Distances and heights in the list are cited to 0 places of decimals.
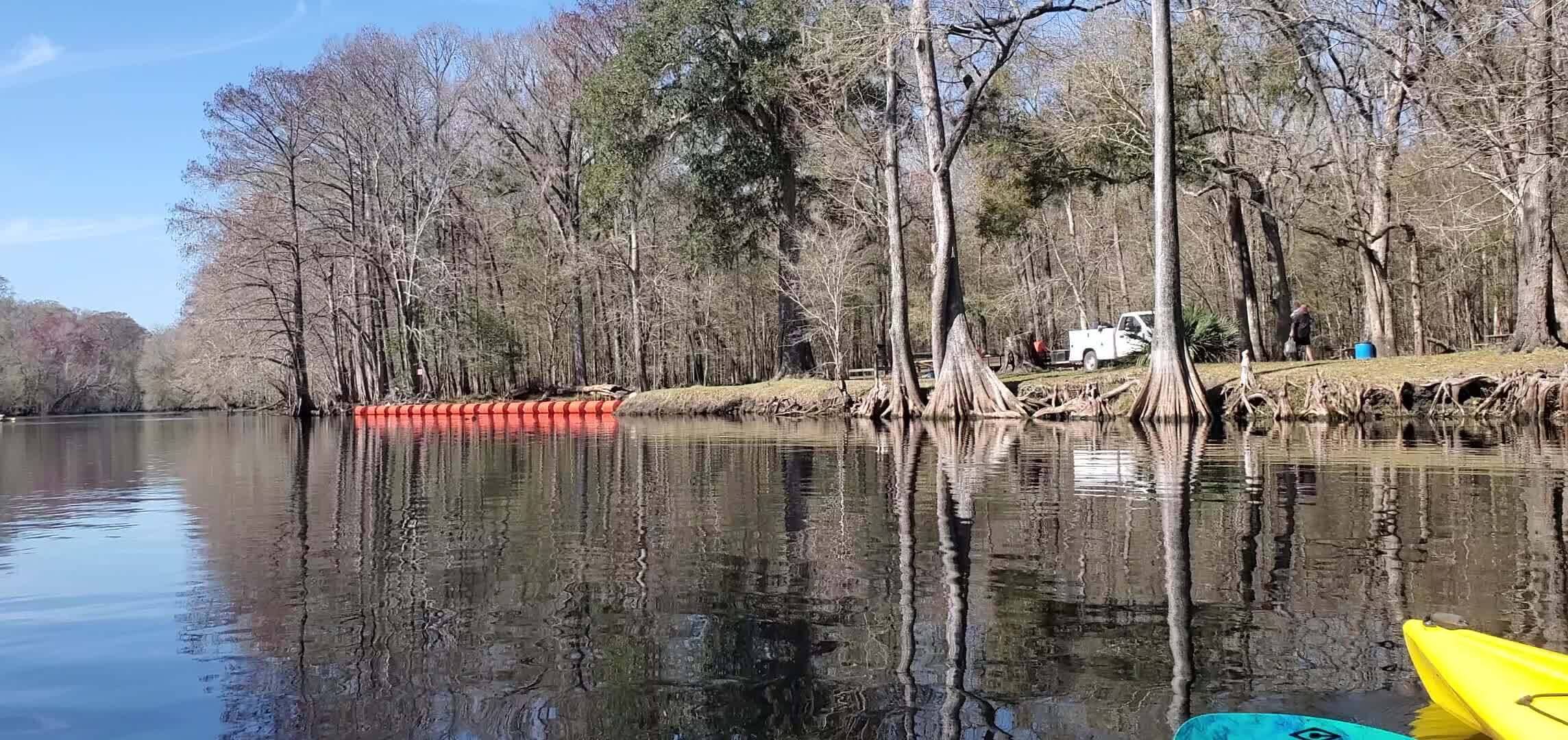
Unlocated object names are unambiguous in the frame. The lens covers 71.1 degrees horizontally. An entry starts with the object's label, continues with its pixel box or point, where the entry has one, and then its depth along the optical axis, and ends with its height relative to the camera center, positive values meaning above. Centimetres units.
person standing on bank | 2417 +99
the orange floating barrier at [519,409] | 3944 -62
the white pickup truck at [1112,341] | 3278 +115
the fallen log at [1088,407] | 2267 -61
